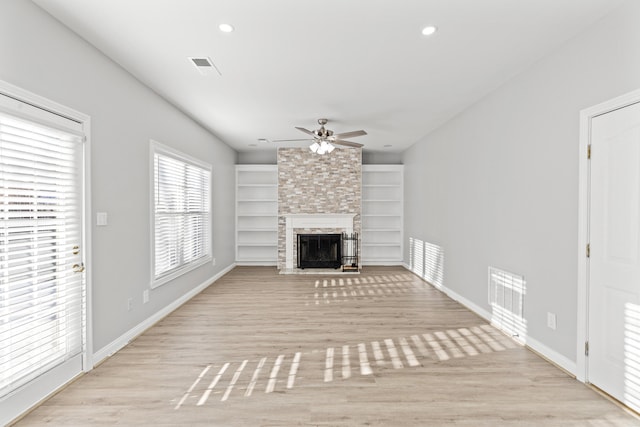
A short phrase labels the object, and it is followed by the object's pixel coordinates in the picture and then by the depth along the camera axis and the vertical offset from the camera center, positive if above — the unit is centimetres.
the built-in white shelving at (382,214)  784 -9
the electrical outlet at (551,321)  287 -98
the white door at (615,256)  218 -32
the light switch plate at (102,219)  287 -9
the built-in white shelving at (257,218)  771 -20
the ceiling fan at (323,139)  494 +110
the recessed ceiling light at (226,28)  246 +140
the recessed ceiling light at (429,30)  249 +141
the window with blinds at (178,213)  405 -6
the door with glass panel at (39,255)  202 -32
